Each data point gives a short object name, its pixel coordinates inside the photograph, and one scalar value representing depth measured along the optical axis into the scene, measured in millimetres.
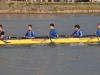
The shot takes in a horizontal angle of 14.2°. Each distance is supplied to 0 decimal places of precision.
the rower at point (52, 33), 28545
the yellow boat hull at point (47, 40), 26842
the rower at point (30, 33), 28214
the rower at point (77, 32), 28953
